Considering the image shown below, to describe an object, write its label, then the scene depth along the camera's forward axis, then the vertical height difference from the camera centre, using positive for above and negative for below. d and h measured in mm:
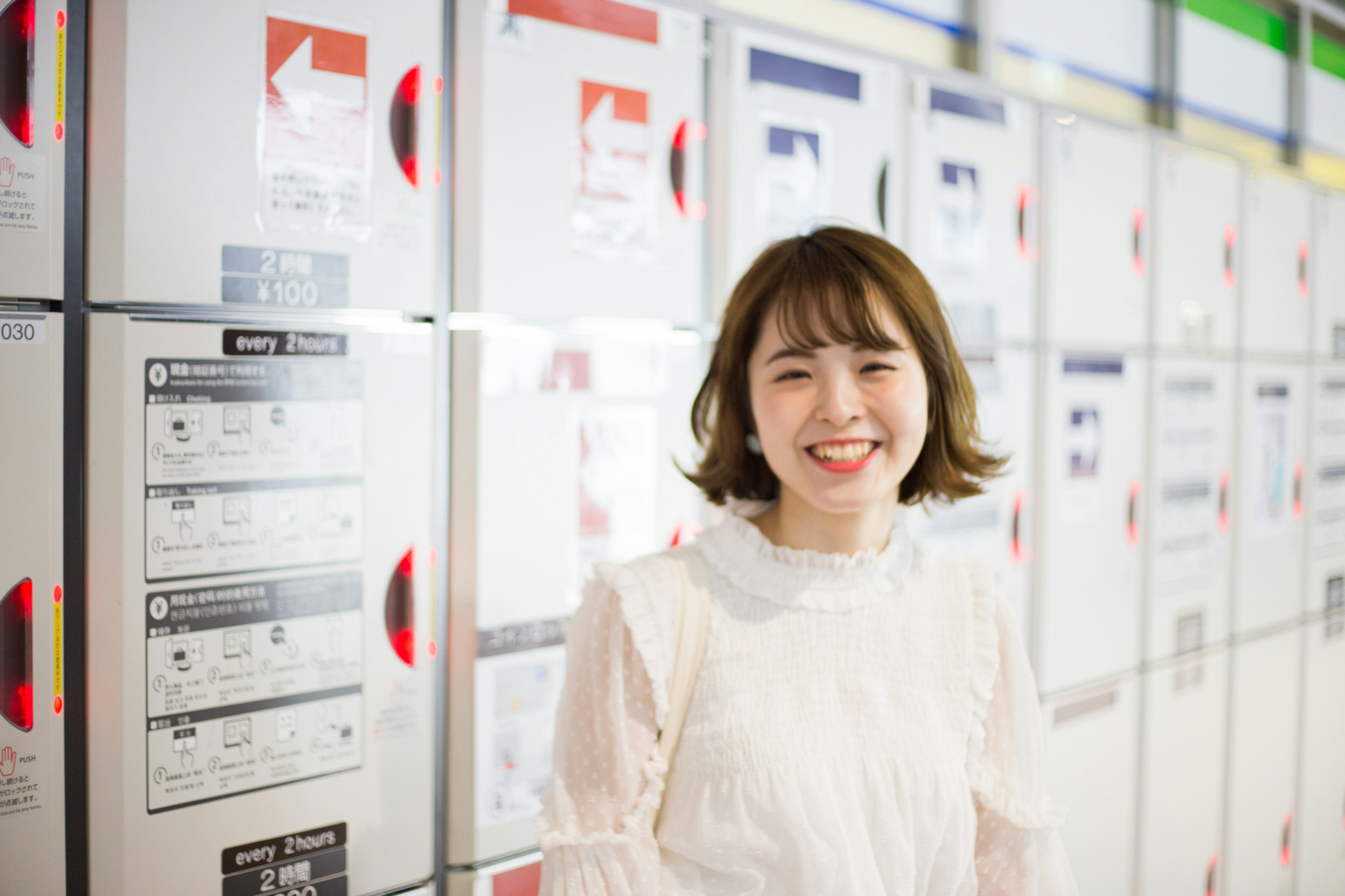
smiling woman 1063 -325
